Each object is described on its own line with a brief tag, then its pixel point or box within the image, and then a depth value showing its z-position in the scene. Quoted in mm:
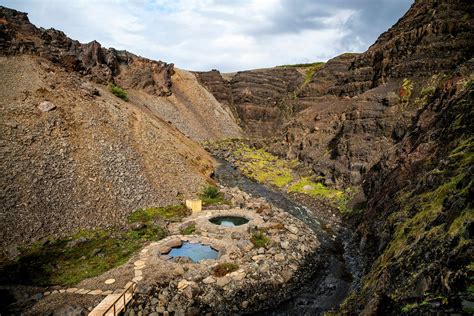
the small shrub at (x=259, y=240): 25500
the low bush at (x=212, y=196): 35519
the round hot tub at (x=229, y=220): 30547
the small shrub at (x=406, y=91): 45062
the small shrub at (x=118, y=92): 52000
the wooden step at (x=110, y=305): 16386
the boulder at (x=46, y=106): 32875
